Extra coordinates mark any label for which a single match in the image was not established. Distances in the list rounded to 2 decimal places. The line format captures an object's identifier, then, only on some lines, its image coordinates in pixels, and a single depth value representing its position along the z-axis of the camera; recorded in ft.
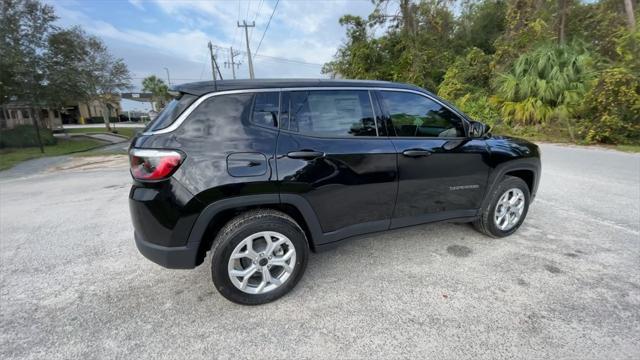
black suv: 6.89
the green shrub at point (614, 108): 27.73
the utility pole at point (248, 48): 81.52
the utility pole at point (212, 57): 93.53
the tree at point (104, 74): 75.77
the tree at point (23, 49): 42.34
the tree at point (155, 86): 165.17
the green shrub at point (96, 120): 153.62
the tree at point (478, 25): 65.46
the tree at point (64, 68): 48.85
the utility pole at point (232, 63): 118.56
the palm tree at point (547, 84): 34.17
